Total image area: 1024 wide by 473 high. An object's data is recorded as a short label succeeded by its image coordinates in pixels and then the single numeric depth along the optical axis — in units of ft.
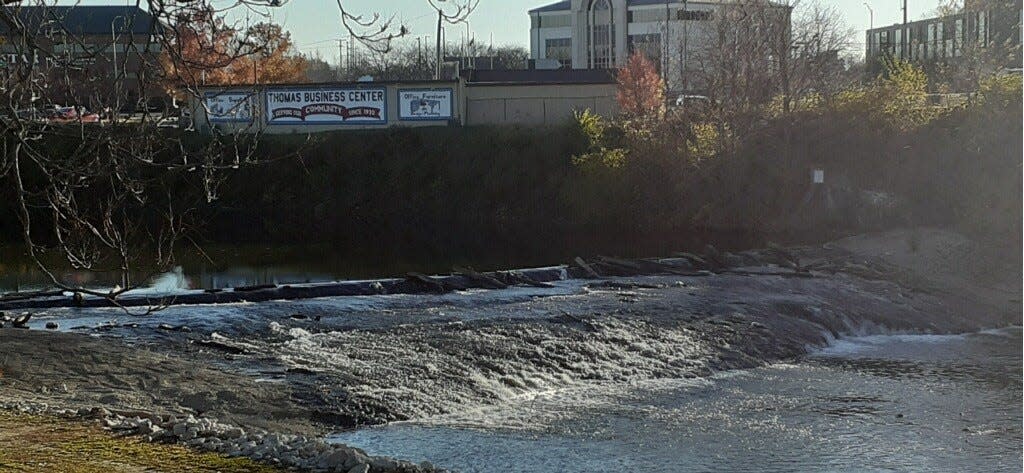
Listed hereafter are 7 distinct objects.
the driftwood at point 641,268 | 86.53
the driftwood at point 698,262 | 90.02
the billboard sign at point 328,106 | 173.06
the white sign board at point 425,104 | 172.04
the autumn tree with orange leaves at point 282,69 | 176.90
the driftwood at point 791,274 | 86.79
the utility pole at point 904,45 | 257.12
